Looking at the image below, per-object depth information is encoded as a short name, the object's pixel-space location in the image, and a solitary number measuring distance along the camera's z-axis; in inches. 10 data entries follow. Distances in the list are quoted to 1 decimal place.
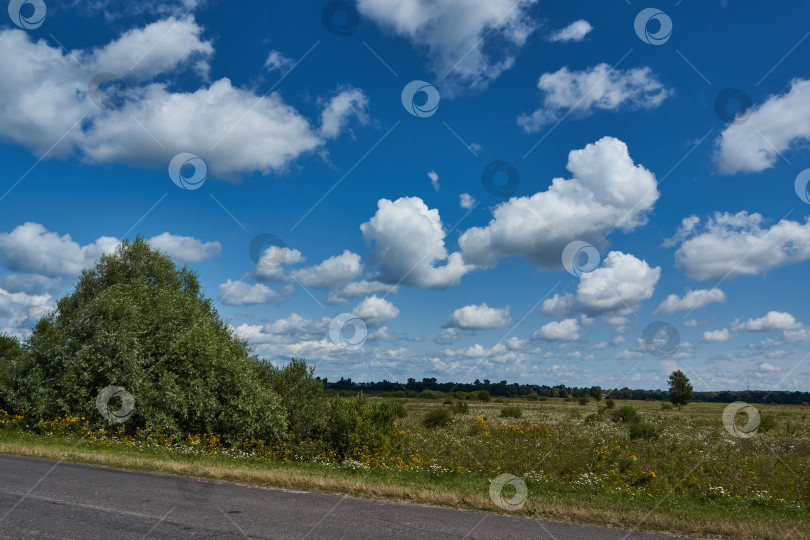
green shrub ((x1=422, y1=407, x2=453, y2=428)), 1407.5
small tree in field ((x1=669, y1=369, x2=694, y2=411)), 2987.2
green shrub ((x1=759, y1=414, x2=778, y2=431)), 1435.8
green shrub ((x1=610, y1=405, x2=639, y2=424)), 1709.3
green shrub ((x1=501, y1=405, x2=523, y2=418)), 1992.5
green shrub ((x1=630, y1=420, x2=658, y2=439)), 1144.8
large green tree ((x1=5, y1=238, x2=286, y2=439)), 860.0
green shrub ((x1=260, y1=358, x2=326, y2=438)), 955.3
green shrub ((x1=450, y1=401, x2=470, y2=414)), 2122.3
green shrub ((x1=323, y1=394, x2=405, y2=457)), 761.6
